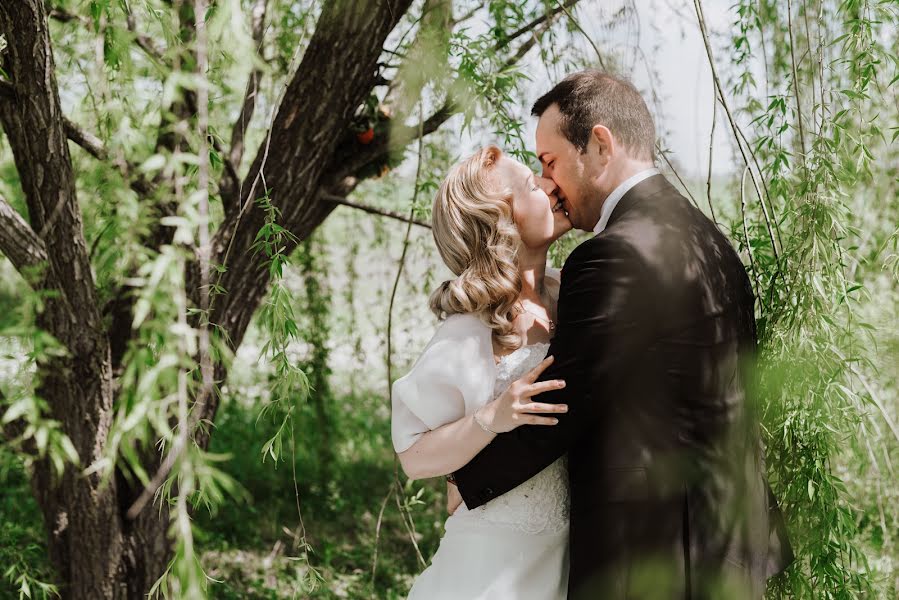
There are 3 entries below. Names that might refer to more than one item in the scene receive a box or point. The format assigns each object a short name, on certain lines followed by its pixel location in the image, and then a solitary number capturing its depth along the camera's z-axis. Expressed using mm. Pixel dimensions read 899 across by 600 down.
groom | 1824
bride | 2010
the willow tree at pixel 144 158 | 2307
